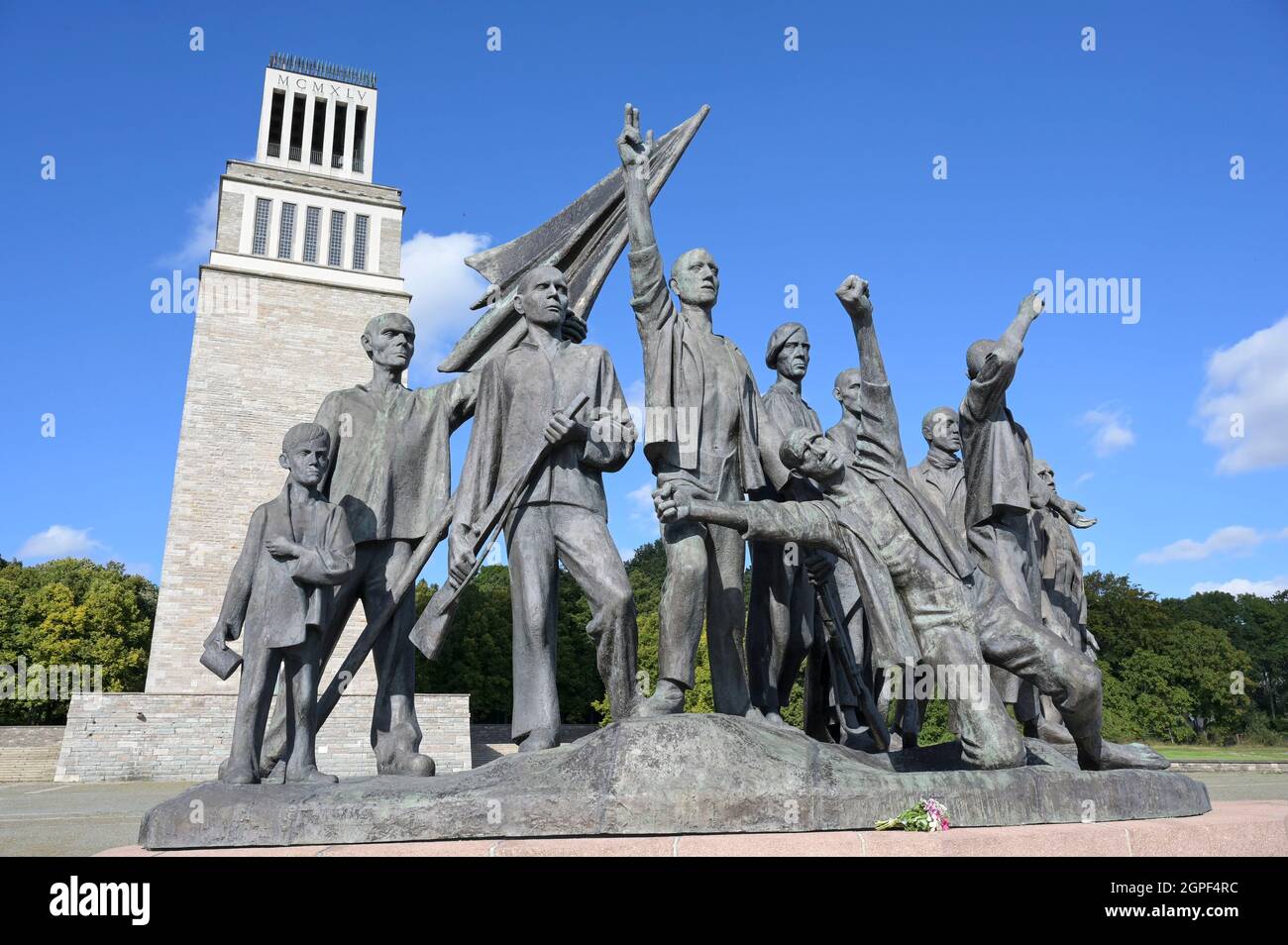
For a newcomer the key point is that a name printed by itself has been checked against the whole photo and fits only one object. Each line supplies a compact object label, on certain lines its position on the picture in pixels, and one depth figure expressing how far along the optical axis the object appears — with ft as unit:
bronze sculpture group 17.70
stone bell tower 118.62
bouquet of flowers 14.38
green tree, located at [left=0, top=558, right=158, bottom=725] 148.56
